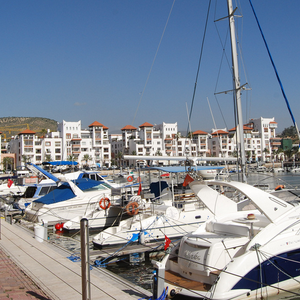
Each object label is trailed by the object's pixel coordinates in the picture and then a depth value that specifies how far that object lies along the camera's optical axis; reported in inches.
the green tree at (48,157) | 3789.4
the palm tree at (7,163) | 3845.5
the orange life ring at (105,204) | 677.9
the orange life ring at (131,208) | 611.2
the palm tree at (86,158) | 3971.0
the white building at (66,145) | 3917.3
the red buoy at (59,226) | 709.3
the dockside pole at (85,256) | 228.5
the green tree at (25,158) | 3686.5
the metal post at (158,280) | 268.5
